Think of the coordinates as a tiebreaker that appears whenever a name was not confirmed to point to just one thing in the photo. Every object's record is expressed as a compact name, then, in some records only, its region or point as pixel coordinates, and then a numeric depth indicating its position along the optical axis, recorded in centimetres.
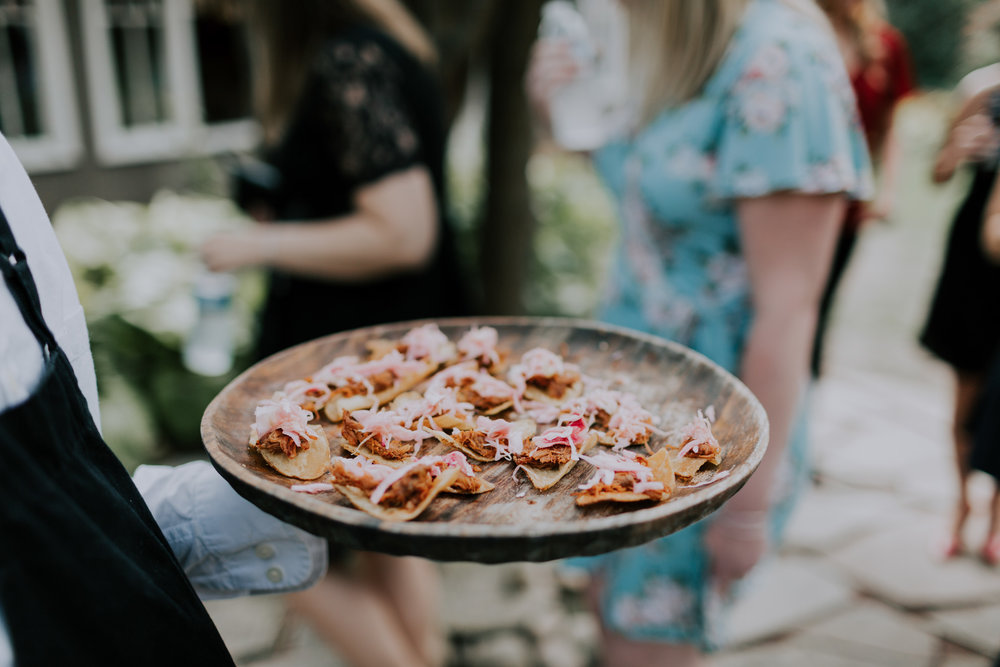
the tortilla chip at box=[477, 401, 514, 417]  129
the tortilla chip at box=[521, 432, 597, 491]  105
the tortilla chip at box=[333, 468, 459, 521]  93
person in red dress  329
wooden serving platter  85
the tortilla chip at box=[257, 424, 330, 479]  104
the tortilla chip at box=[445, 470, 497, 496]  102
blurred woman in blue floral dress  153
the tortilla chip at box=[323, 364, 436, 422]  125
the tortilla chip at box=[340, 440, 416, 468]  110
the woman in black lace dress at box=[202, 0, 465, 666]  198
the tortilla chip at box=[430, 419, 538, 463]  114
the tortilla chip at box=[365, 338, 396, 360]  145
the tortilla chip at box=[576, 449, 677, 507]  97
